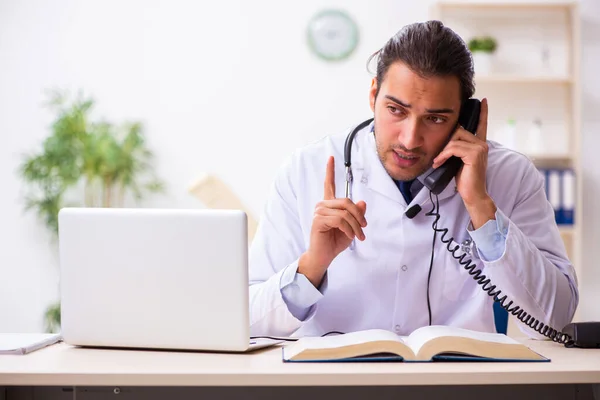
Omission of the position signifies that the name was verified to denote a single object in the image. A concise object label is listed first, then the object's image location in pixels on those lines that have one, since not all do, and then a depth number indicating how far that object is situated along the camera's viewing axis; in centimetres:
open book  225
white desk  215
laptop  230
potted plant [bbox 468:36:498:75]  508
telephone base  243
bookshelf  522
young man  260
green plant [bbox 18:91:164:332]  498
